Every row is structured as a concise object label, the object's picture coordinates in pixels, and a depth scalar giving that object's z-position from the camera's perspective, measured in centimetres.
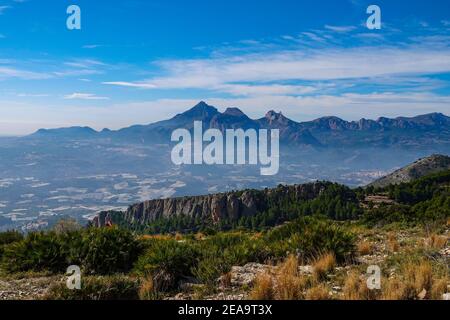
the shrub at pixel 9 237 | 1555
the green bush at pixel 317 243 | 1131
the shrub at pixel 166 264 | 969
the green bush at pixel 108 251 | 1138
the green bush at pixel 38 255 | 1171
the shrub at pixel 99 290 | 848
